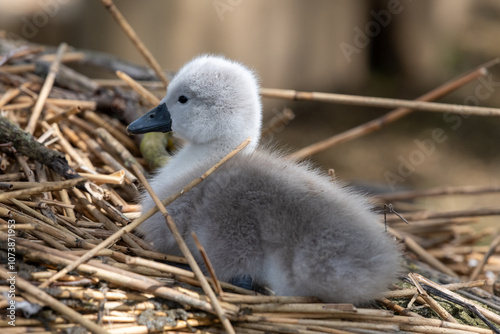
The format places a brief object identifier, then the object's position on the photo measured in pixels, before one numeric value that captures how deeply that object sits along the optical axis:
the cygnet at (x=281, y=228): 3.18
